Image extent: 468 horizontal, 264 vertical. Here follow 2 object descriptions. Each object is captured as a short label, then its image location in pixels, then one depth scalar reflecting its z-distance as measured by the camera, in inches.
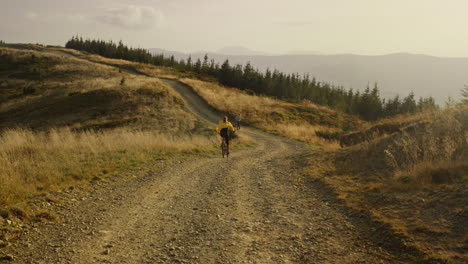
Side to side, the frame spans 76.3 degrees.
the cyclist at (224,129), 615.1
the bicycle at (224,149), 664.7
